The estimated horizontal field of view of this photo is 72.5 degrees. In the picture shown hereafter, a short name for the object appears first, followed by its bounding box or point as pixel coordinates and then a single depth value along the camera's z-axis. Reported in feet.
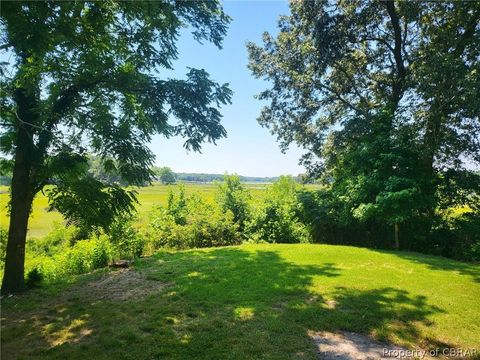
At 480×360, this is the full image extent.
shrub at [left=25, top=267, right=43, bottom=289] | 26.05
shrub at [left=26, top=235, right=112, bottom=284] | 32.14
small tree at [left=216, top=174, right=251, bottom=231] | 52.53
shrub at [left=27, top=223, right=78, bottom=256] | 57.11
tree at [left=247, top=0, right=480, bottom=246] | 35.50
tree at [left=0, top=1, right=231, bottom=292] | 21.56
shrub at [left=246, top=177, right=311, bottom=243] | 45.73
